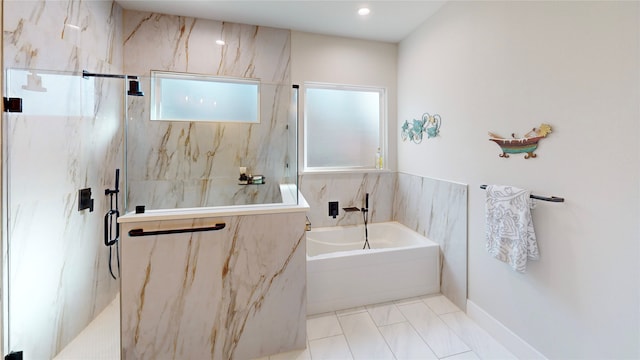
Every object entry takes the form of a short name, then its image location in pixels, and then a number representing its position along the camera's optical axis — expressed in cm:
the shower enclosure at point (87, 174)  152
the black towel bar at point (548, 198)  154
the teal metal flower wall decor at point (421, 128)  267
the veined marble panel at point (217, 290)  163
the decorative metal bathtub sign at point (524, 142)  165
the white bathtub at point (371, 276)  234
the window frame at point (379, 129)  323
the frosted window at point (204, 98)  274
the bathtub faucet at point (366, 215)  330
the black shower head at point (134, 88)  213
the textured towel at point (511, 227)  168
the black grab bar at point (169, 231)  158
